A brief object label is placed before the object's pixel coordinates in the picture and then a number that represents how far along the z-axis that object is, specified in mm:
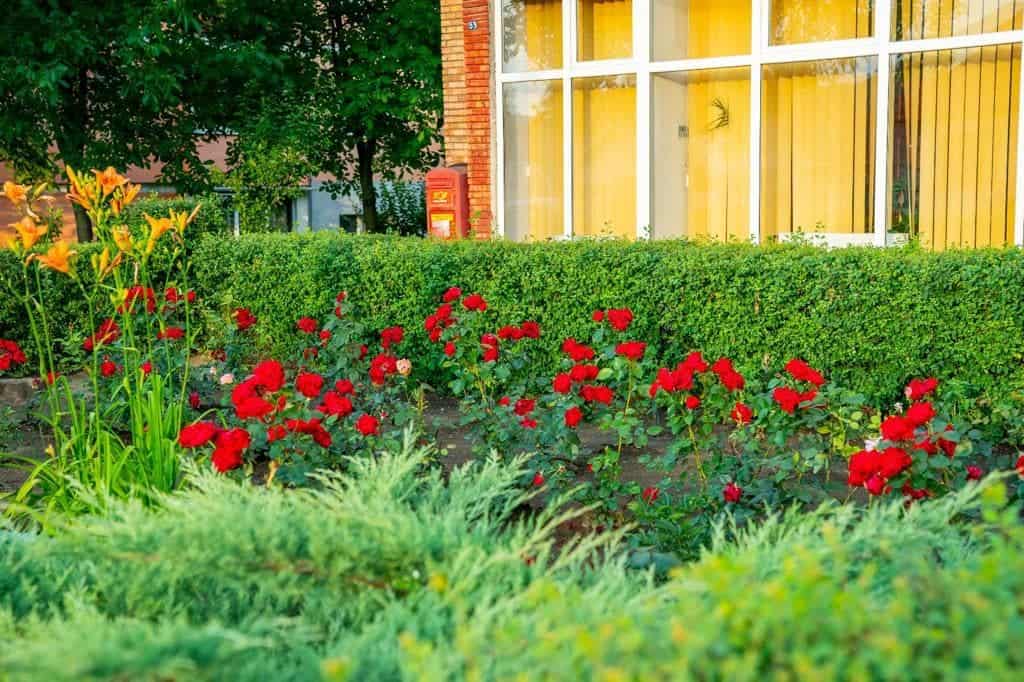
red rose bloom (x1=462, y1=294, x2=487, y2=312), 5434
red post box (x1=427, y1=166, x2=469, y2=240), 10922
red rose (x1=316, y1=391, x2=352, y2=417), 4148
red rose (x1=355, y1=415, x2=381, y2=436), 4133
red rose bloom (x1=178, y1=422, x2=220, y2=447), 3652
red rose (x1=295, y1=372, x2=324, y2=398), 4228
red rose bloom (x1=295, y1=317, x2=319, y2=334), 5852
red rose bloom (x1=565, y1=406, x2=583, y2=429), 4316
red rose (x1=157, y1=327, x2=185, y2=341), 5961
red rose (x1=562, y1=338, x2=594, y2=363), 4590
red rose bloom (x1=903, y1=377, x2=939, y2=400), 4001
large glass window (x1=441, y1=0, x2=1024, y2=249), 8875
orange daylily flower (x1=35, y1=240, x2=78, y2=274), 3891
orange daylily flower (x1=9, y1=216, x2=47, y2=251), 3959
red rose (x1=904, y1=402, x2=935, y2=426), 3639
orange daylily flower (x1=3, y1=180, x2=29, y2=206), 4465
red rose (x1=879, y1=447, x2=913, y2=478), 3426
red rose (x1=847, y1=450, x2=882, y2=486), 3469
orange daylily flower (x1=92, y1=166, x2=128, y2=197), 4332
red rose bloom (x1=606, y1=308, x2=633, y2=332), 4898
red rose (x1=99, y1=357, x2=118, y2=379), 5500
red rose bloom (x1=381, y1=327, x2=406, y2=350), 5598
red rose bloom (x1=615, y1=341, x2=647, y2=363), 4607
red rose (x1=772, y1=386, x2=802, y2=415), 3963
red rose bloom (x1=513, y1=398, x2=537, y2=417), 4625
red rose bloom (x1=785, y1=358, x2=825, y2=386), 4094
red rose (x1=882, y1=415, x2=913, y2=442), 3555
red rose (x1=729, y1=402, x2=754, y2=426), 4180
